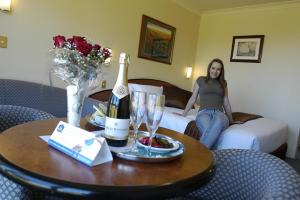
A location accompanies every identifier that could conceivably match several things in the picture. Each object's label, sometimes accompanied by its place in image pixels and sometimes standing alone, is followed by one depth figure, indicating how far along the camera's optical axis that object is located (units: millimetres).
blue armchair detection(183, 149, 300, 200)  893
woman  2814
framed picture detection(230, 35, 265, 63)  4461
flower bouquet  1053
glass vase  1113
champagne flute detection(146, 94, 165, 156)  931
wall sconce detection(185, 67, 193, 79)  5109
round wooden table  650
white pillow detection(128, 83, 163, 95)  3611
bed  2546
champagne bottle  944
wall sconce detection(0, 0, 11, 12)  2539
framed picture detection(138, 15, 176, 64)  4094
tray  857
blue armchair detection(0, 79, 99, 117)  2594
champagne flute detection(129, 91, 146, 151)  951
